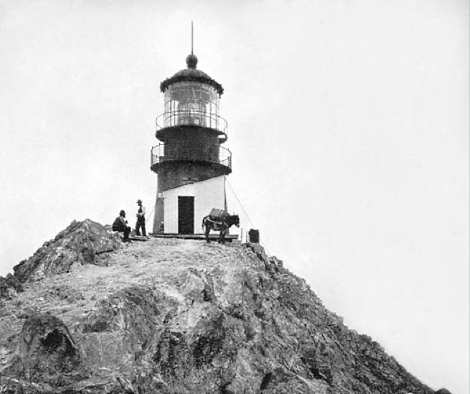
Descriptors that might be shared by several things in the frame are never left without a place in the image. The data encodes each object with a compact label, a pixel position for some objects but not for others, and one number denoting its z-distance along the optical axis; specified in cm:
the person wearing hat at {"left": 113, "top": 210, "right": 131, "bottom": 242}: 2848
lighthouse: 3378
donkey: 2936
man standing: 2970
